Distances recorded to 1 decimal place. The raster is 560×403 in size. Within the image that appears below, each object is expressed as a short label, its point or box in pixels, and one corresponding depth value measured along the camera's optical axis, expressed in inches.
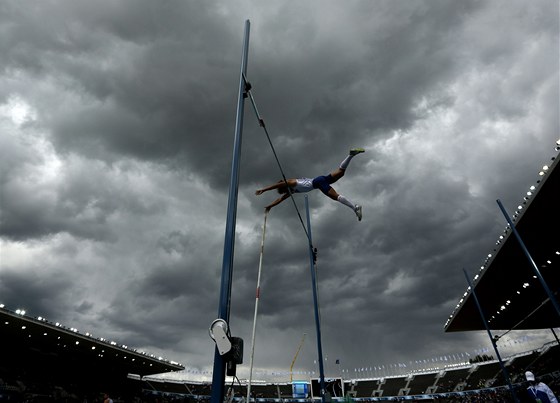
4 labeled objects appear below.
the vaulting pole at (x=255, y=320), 190.4
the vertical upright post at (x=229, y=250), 149.1
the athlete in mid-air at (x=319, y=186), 314.2
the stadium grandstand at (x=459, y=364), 813.2
